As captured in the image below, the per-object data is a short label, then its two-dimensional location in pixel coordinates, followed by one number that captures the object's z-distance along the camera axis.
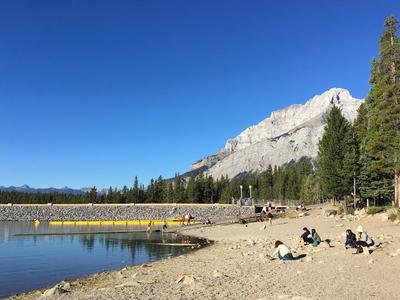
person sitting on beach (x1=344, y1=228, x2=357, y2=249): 23.55
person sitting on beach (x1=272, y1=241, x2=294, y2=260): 23.28
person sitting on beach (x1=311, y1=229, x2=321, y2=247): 27.38
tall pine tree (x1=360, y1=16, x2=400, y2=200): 42.31
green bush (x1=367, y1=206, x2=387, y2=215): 43.51
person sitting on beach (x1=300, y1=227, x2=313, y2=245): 28.50
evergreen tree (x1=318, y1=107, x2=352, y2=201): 55.78
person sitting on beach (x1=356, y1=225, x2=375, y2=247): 23.25
